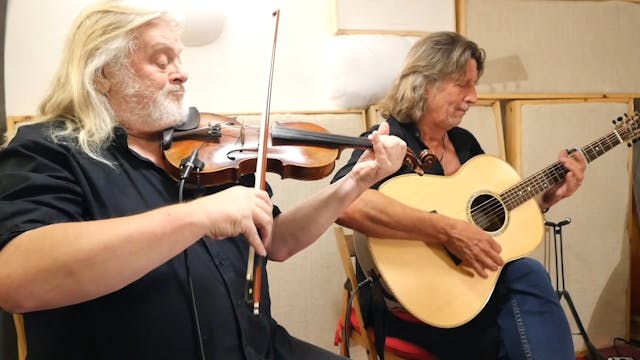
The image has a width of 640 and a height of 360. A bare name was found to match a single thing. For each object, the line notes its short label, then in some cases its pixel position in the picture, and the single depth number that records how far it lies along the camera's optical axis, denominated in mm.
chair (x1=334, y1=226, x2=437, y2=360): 1461
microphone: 959
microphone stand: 2227
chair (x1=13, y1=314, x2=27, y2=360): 1461
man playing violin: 694
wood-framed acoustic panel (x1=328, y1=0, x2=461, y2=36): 2192
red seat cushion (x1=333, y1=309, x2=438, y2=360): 1454
